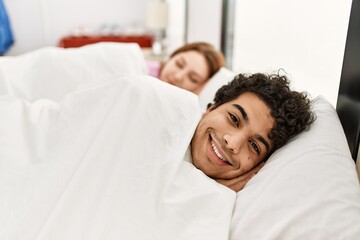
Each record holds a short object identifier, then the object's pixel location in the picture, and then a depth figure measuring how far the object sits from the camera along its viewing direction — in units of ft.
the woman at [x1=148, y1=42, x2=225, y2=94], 6.61
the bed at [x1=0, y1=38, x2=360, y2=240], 2.34
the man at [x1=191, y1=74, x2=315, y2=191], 3.13
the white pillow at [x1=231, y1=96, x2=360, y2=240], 2.23
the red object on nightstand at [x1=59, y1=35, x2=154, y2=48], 12.22
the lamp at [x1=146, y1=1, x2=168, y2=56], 12.35
